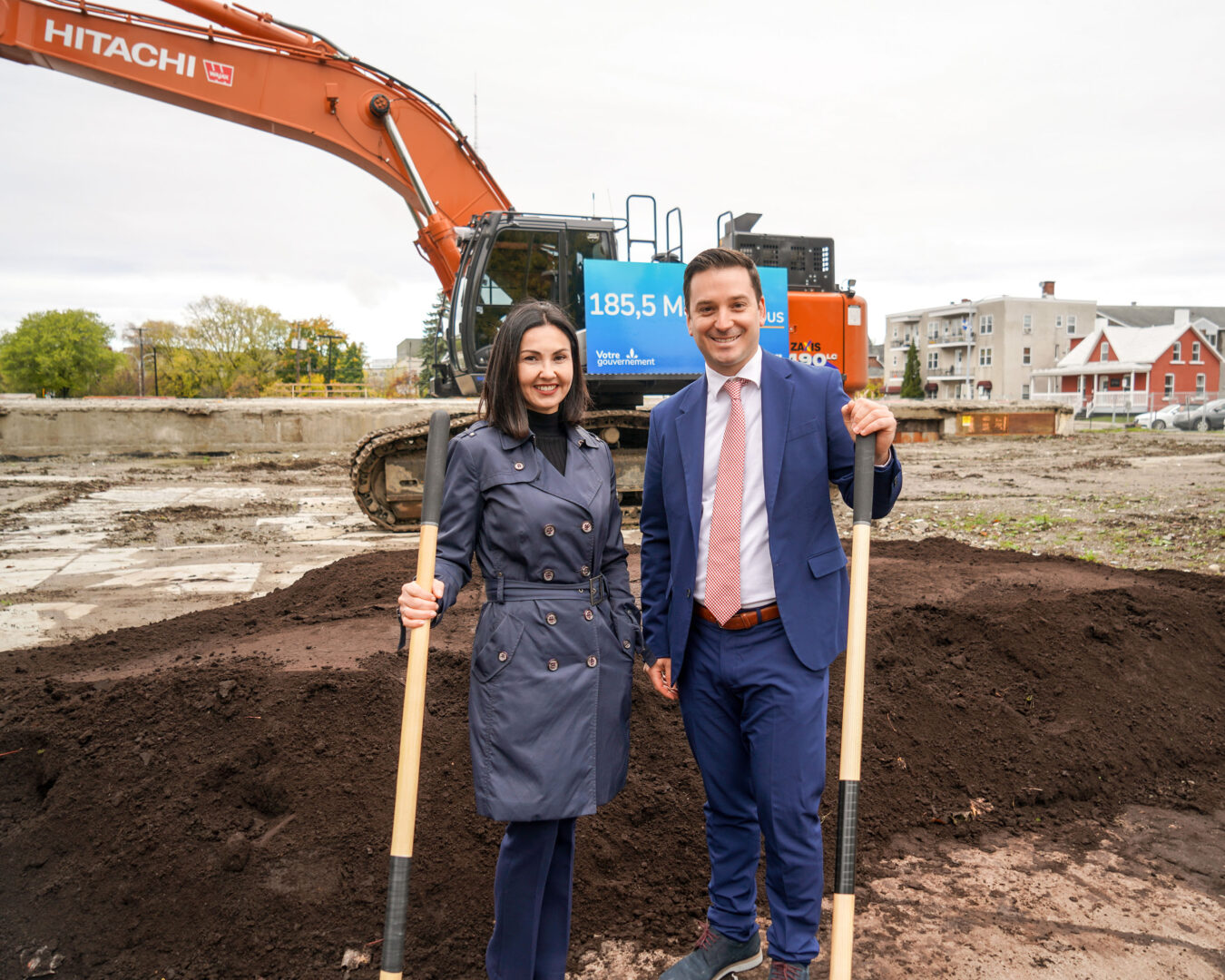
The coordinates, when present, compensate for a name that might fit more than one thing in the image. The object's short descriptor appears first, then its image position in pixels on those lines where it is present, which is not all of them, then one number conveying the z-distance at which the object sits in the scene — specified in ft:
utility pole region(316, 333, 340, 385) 184.03
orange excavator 29.14
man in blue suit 7.56
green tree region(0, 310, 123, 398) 204.64
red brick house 189.98
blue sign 28.91
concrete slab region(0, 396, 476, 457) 64.39
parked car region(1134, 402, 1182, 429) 108.47
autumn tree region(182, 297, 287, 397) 175.52
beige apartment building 228.43
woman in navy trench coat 7.04
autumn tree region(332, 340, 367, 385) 204.85
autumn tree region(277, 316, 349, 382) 181.37
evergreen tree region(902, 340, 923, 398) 212.84
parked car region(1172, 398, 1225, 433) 100.12
